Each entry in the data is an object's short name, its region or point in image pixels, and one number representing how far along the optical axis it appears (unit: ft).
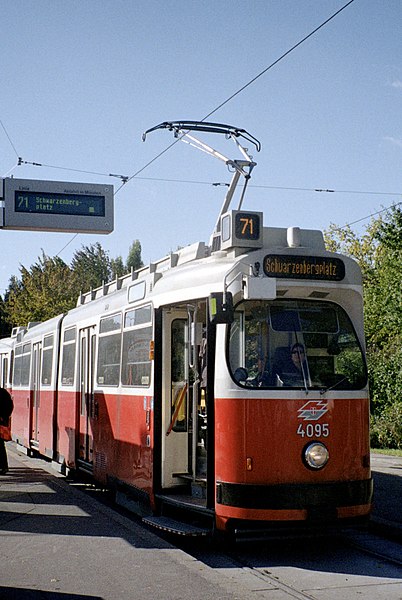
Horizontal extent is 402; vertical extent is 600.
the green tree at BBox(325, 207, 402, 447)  70.92
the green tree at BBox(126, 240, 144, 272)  284.94
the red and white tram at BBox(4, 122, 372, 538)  27.91
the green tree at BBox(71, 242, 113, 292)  191.19
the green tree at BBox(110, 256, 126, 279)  210.47
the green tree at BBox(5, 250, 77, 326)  151.12
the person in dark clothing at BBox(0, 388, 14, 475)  51.20
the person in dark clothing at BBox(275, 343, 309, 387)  28.60
